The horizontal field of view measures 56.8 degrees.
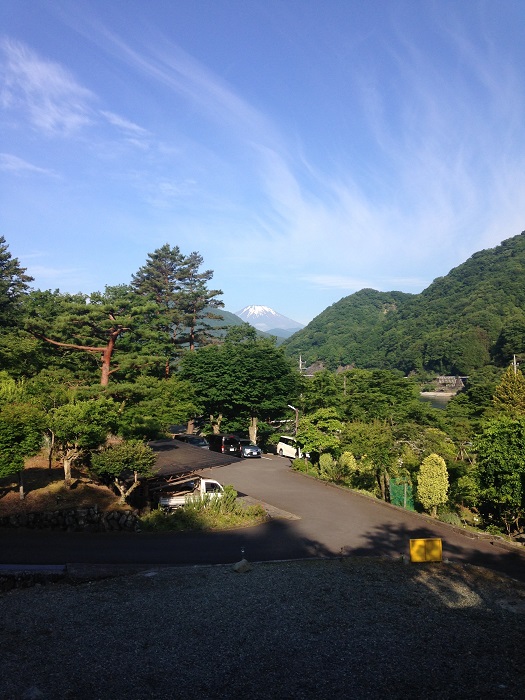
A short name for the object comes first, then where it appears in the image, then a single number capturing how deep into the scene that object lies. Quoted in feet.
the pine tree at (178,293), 154.20
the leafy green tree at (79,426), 56.13
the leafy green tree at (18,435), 49.85
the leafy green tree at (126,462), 54.03
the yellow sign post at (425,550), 42.68
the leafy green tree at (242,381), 120.88
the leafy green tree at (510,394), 114.01
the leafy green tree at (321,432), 91.50
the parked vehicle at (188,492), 61.16
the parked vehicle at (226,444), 110.22
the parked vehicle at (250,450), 110.11
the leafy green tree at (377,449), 69.51
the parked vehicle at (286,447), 116.78
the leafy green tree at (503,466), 50.55
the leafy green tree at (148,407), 75.31
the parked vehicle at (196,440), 109.29
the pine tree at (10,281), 136.99
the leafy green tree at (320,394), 120.47
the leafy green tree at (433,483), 60.75
